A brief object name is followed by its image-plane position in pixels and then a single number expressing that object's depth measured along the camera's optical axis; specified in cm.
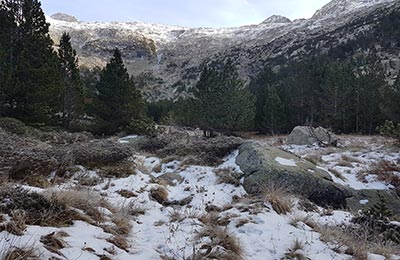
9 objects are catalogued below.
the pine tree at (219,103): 2939
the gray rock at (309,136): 1850
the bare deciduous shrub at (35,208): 403
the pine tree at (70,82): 2489
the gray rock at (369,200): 814
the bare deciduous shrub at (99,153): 775
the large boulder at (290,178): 764
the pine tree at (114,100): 2417
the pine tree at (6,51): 1595
